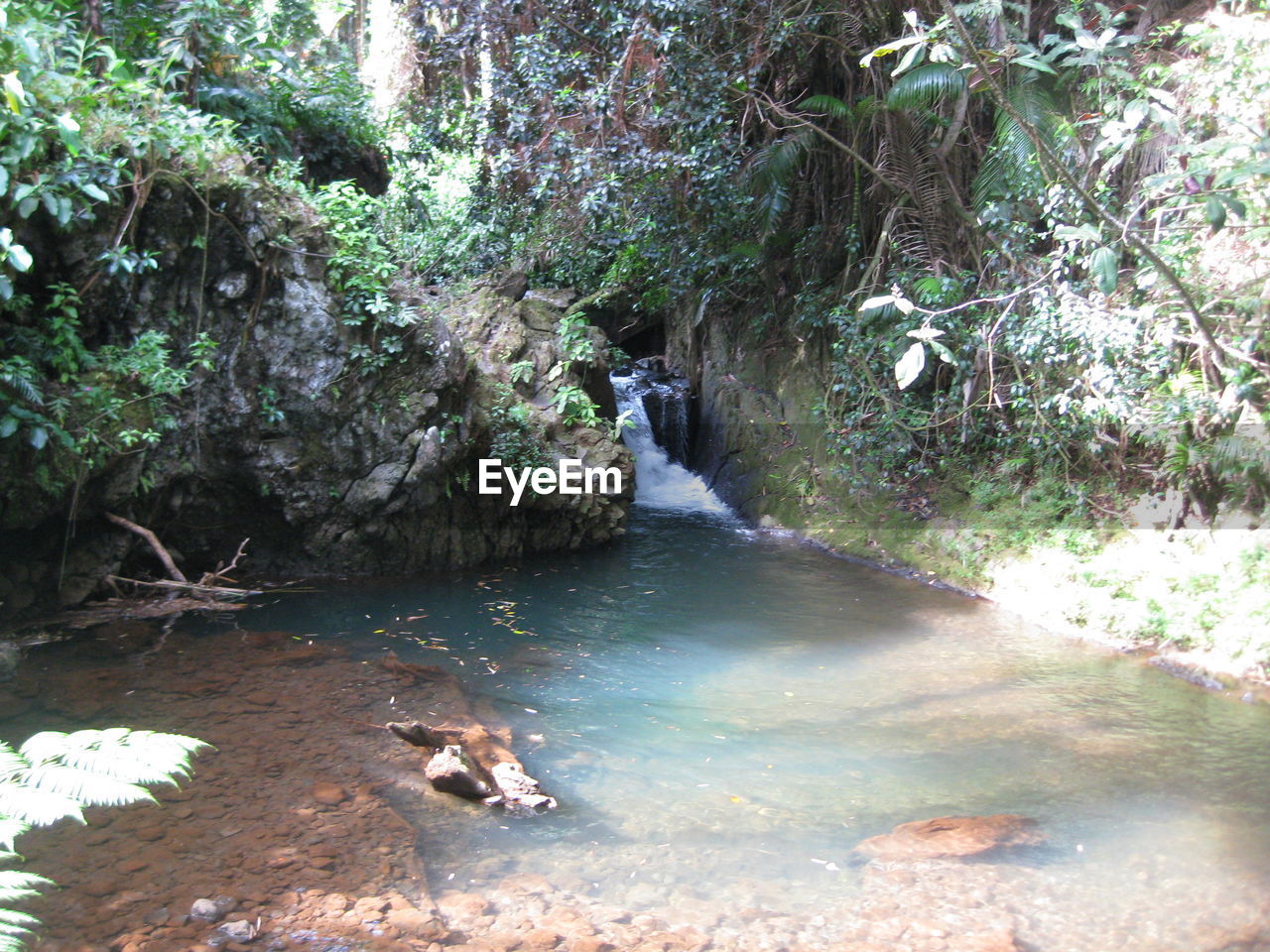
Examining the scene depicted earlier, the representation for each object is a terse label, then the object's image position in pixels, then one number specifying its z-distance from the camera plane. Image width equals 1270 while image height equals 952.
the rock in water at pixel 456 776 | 4.95
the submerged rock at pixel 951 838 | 4.70
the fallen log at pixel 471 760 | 4.99
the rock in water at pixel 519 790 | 4.99
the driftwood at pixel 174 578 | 8.02
